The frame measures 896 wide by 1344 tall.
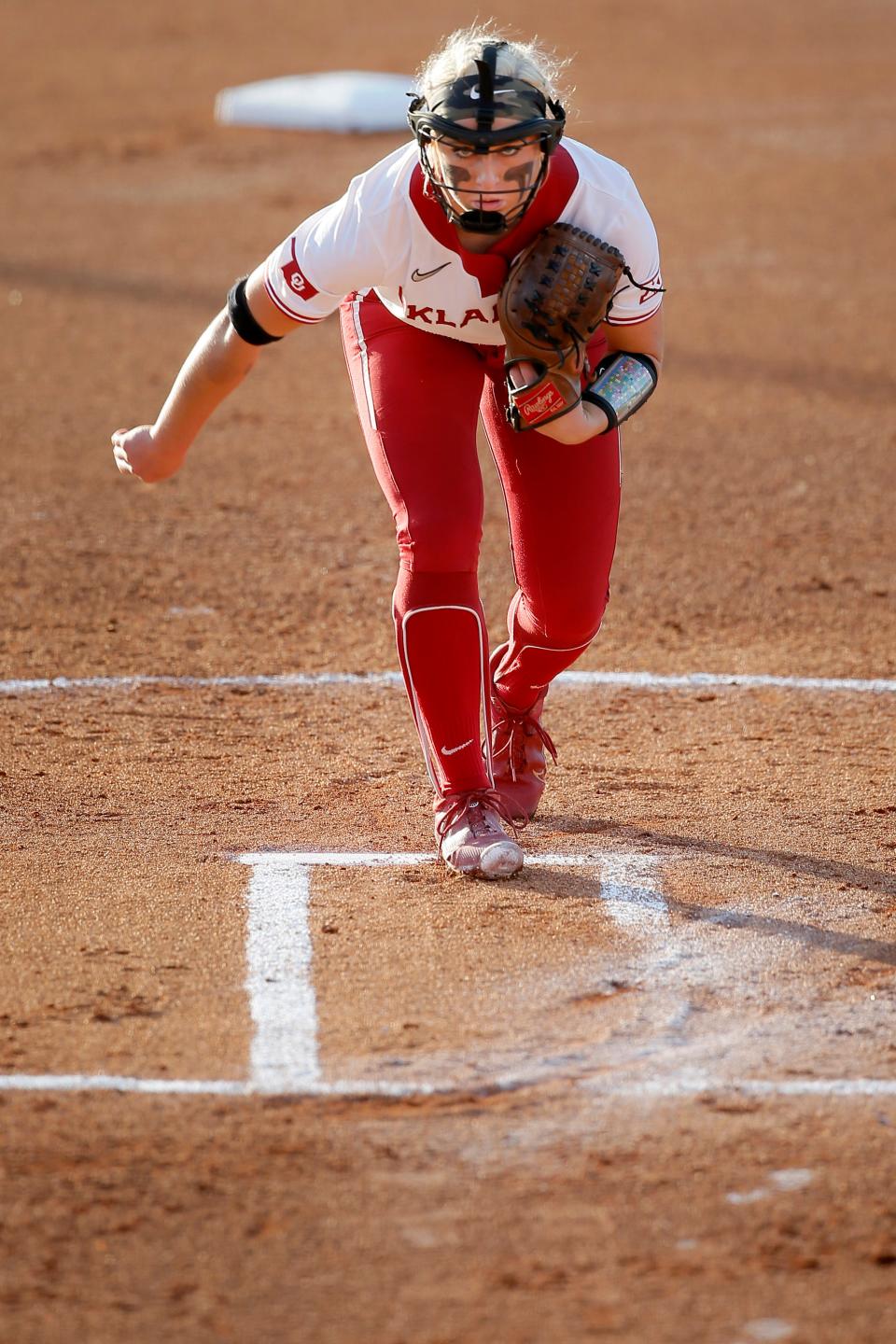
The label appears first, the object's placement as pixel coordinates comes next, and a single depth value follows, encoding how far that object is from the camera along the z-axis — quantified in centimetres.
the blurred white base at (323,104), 2561
